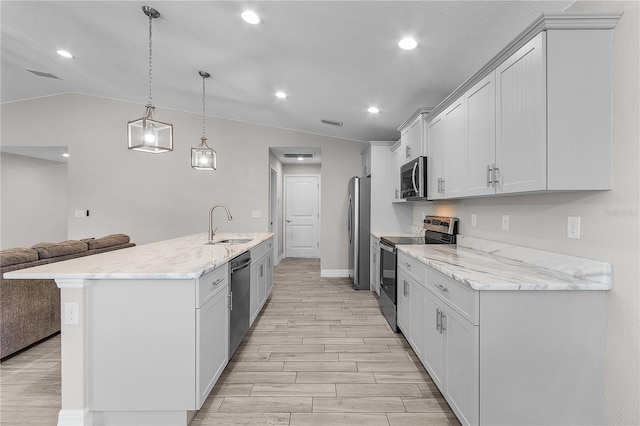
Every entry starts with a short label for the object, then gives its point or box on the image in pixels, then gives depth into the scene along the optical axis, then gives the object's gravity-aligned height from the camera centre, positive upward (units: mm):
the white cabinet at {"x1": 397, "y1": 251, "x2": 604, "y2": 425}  1497 -705
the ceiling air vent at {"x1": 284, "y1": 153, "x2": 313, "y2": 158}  6367 +1201
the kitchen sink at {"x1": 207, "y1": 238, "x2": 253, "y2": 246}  3291 -340
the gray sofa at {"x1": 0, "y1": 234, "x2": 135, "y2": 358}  2518 -782
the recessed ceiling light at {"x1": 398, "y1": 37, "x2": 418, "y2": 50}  2314 +1297
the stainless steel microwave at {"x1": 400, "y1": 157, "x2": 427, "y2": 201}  3168 +352
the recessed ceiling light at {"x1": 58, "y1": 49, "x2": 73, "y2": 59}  3666 +1899
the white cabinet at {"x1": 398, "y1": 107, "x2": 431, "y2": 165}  3211 +864
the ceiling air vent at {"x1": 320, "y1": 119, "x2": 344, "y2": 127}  4623 +1366
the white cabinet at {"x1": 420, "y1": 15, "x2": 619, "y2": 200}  1483 +546
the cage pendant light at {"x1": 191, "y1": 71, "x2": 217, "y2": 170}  3418 +602
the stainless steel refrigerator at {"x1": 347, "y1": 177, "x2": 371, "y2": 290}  4738 -247
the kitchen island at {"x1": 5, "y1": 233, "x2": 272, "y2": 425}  1737 -762
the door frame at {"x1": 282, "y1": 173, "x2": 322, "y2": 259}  7781 +510
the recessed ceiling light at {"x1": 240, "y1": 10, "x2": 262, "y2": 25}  2311 +1493
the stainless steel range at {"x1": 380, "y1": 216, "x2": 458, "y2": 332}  3121 -360
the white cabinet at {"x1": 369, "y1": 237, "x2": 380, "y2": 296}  4219 -757
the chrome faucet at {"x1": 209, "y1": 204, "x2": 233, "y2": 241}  3371 -252
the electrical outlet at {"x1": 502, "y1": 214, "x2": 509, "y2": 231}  2279 -68
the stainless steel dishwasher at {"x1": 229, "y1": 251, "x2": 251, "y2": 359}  2387 -718
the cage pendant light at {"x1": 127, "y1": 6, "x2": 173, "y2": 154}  2354 +602
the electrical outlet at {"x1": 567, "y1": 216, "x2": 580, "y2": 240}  1657 -75
